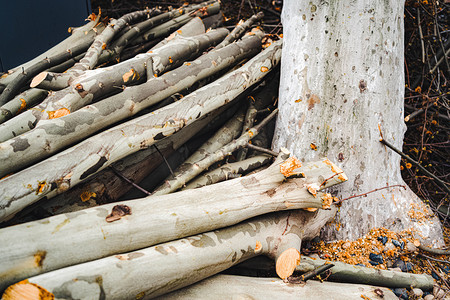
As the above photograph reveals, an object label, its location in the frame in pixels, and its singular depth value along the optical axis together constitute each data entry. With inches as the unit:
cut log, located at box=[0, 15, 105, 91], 106.7
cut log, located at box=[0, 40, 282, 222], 53.9
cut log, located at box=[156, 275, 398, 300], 55.6
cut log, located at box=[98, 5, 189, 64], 103.8
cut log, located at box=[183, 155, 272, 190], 78.7
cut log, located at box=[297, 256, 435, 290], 68.8
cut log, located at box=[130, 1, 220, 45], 120.3
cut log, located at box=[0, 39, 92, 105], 88.4
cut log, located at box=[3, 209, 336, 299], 44.1
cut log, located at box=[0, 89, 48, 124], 81.1
